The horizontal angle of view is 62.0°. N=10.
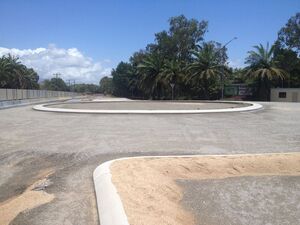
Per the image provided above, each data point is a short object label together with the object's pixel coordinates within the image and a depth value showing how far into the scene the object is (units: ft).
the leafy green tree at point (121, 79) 222.99
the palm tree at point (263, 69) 114.55
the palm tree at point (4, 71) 159.78
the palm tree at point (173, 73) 135.74
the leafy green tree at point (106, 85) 397.19
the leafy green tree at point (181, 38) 160.74
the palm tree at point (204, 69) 122.95
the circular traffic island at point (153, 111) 42.91
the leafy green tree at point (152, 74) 142.70
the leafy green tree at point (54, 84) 348.29
